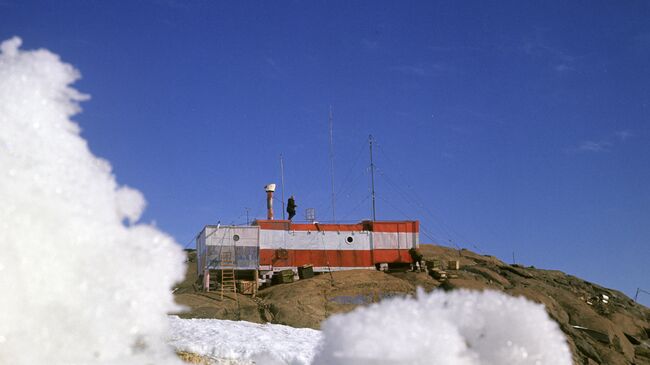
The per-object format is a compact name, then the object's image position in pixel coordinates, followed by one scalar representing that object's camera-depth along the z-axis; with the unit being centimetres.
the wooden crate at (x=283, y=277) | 4781
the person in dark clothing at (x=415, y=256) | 5194
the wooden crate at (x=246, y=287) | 4569
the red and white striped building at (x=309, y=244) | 4791
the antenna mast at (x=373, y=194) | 5367
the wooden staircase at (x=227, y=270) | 4599
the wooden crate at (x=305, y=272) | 4900
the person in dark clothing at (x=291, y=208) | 5384
